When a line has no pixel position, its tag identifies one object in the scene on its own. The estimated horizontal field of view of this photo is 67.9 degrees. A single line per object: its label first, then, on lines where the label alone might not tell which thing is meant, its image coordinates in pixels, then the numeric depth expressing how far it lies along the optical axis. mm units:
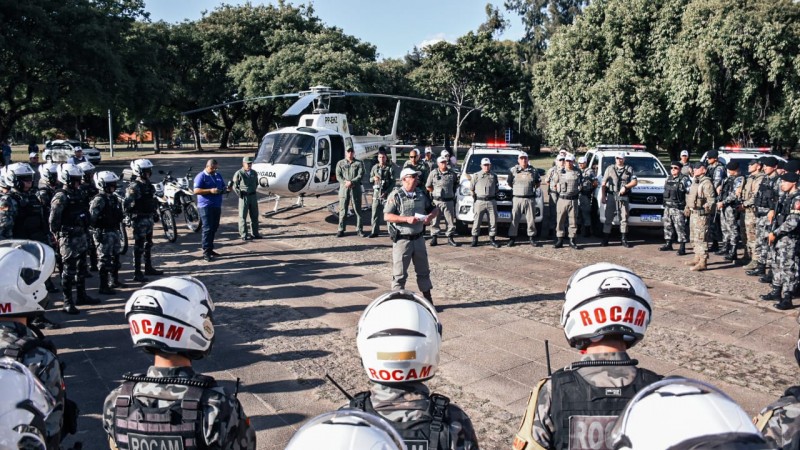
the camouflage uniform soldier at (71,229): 8055
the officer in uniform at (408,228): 7867
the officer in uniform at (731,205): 10992
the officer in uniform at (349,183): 13547
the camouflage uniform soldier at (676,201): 11469
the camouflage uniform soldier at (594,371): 2477
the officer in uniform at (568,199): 12172
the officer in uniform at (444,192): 12953
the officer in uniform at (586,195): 12792
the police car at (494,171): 13211
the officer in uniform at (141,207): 9594
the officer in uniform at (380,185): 13459
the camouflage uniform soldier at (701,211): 10398
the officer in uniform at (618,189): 12406
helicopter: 14328
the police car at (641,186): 12781
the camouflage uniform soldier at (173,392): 2568
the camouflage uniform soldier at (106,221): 8758
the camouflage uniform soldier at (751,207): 10492
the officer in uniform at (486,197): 12469
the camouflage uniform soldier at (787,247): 8266
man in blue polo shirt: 11156
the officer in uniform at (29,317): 3197
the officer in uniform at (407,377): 2410
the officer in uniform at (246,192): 12875
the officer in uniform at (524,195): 12430
